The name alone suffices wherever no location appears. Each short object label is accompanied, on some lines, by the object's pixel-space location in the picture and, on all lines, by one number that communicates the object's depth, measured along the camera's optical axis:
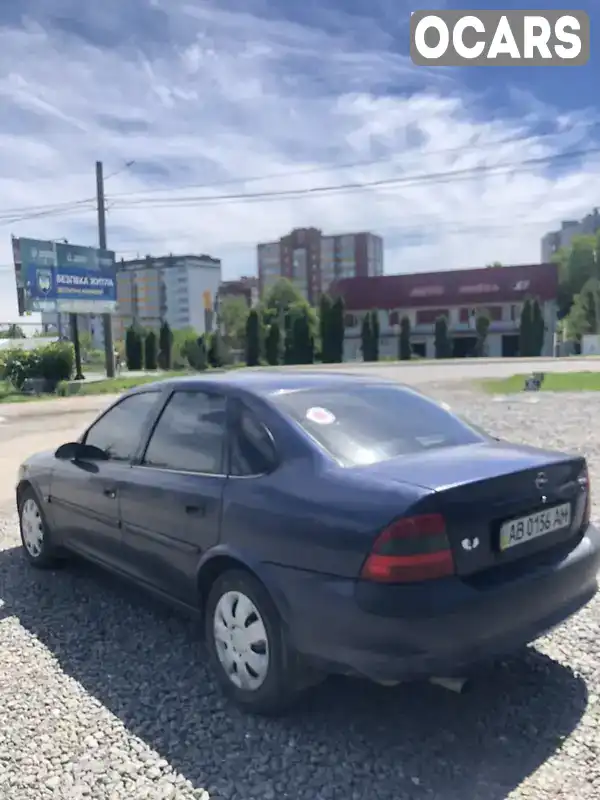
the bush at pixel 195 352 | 53.19
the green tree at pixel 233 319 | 72.25
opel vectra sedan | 2.58
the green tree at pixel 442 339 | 58.41
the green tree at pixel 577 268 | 79.56
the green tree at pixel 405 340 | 59.34
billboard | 30.08
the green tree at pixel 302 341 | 58.22
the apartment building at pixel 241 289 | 125.32
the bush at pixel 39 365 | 25.28
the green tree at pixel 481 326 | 58.81
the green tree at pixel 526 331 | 56.66
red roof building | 60.53
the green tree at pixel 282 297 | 79.69
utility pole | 31.67
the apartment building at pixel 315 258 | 134.50
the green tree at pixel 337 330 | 59.25
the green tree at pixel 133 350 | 55.78
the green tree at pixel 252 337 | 58.44
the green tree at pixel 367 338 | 59.25
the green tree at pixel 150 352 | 56.34
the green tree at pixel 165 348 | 55.56
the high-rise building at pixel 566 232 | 110.88
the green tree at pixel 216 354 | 55.16
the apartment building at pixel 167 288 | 134.62
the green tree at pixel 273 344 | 58.69
